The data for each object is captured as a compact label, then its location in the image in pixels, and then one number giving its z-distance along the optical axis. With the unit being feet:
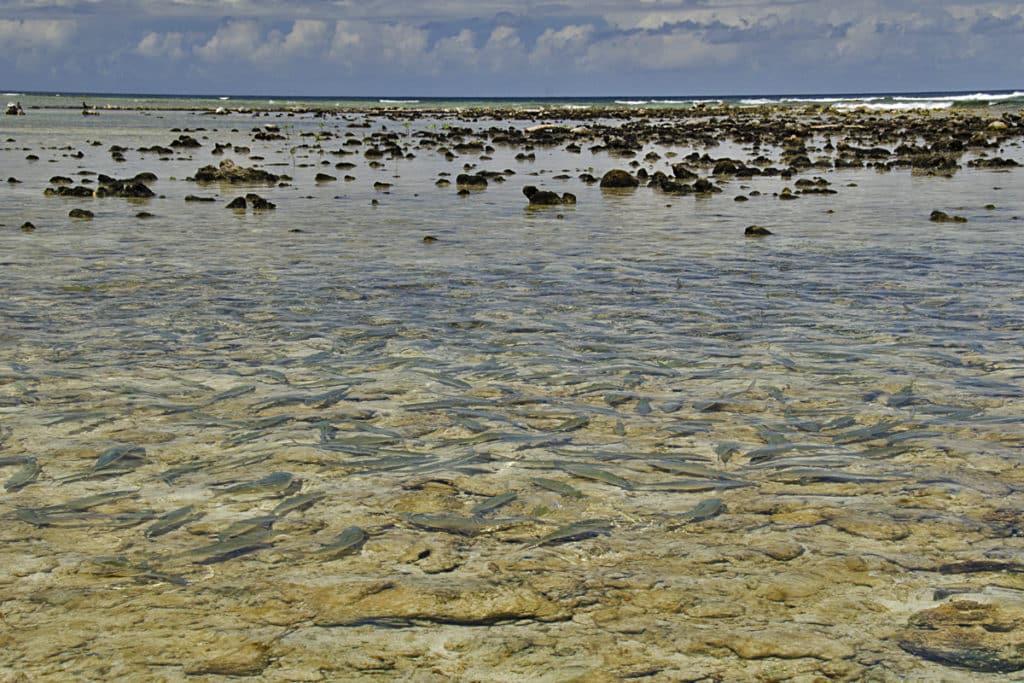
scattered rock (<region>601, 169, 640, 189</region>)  68.44
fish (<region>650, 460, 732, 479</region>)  15.79
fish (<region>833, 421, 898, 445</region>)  17.39
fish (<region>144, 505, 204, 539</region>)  13.65
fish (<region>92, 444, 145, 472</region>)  16.10
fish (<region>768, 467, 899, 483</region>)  15.57
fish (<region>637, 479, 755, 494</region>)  15.21
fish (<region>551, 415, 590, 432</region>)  18.03
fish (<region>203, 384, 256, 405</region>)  19.48
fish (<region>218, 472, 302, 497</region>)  15.10
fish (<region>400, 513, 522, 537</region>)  13.92
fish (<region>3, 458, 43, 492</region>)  15.24
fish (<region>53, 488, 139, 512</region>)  14.52
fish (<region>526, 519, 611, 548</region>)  13.53
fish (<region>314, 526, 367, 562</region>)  13.11
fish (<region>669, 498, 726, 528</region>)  14.12
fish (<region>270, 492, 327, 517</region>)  14.47
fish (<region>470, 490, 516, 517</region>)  14.54
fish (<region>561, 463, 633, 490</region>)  15.43
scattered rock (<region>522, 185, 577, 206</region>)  57.10
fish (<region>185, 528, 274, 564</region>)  12.88
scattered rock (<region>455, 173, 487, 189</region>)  70.08
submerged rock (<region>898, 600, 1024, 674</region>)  10.42
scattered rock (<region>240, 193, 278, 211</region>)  54.80
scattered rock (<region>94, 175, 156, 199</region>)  60.56
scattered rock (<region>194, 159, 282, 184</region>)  72.49
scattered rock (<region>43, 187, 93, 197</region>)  60.54
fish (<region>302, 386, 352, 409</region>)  19.36
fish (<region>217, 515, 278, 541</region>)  13.61
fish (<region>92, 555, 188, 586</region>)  12.28
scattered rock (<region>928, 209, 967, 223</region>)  48.47
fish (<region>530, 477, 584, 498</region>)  15.07
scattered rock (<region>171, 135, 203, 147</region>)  116.88
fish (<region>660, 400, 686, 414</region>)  19.00
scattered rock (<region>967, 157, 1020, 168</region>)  87.20
